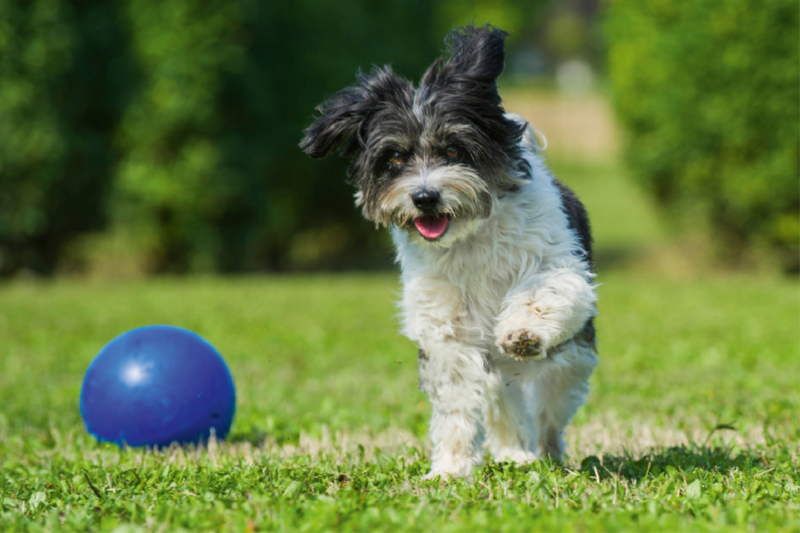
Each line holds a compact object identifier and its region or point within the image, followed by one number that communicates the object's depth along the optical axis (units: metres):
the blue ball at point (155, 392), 9.86
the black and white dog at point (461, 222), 7.69
